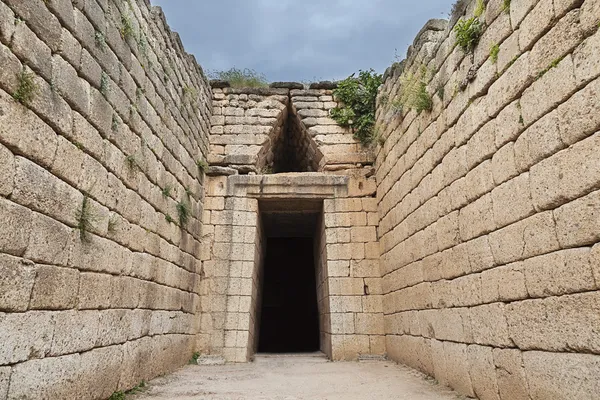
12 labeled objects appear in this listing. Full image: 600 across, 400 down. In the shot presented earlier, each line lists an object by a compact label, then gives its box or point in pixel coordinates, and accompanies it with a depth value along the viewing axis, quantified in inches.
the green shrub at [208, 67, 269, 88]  310.8
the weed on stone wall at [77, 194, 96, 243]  118.6
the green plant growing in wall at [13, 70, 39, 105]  93.0
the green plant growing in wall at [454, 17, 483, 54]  142.2
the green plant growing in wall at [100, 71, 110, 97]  133.4
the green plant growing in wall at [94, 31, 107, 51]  130.3
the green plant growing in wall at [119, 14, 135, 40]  150.9
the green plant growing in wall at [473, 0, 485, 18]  139.6
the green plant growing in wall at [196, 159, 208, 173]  261.3
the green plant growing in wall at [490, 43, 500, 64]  127.6
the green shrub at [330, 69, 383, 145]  291.1
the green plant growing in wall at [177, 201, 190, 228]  215.2
